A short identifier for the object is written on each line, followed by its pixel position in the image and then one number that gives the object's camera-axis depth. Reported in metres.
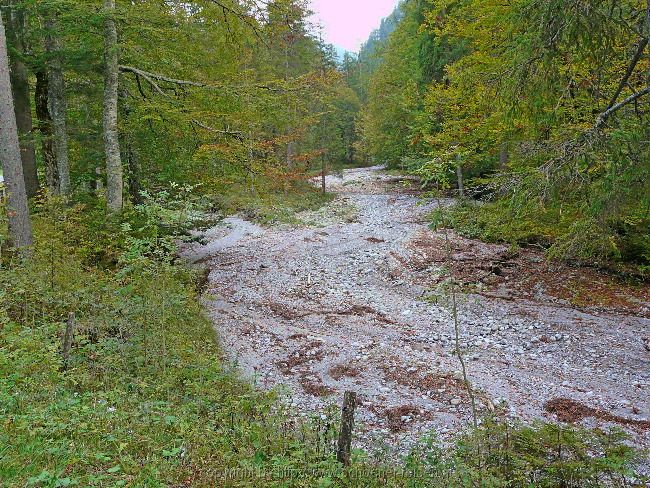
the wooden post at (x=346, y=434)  4.28
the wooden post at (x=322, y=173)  27.98
